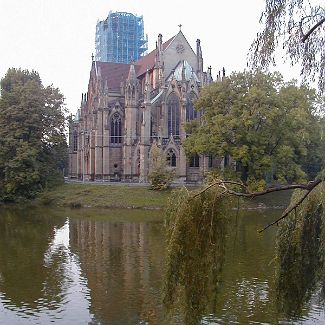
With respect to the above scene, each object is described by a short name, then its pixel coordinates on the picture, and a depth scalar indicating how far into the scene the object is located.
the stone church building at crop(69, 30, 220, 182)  65.56
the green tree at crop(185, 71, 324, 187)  49.62
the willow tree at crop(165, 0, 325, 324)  9.25
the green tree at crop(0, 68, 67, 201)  57.06
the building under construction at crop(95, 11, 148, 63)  122.19
